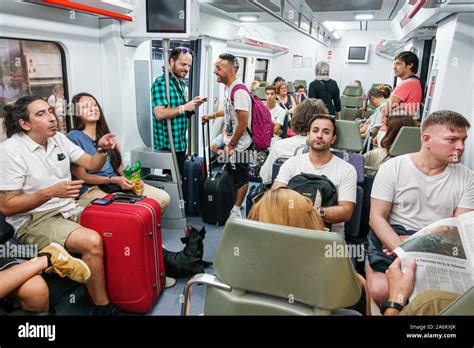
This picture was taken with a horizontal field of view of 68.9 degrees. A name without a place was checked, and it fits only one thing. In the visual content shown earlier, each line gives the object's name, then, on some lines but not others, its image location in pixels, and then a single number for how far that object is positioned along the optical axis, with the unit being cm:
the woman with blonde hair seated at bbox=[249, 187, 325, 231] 146
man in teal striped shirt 368
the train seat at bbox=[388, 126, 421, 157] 282
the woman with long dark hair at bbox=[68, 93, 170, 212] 301
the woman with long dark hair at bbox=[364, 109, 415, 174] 305
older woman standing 536
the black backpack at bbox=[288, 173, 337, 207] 239
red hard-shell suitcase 240
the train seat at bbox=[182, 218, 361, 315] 120
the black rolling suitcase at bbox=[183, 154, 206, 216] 421
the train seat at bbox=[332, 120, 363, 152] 297
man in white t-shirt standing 366
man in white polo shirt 227
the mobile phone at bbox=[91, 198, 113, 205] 249
